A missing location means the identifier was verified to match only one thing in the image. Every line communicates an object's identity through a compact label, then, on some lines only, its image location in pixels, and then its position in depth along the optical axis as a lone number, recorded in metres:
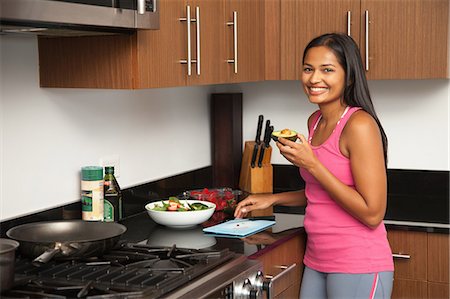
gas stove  1.99
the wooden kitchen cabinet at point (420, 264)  3.02
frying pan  2.23
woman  2.53
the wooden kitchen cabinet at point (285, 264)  2.64
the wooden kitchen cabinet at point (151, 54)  2.50
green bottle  2.84
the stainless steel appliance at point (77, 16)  1.91
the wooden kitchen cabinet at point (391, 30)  3.12
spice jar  2.75
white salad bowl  2.76
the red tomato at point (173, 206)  2.83
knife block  3.56
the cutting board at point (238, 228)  2.71
